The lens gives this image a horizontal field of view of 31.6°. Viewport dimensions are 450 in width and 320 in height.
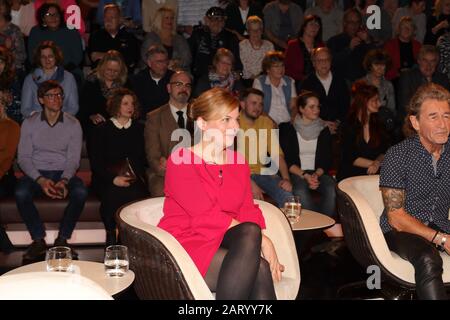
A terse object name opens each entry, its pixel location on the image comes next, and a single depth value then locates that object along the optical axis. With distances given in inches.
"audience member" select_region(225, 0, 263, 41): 343.0
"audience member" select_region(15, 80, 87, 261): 237.8
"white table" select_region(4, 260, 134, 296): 139.7
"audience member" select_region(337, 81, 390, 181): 254.4
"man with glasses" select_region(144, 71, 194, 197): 250.2
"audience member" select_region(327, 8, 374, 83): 327.3
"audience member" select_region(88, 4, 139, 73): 303.3
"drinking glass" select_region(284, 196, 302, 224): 198.2
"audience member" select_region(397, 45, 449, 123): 316.5
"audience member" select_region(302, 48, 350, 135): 302.8
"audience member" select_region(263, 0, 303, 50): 354.0
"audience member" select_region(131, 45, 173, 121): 282.5
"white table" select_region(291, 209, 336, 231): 195.2
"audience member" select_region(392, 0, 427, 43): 370.9
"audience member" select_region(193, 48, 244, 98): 288.0
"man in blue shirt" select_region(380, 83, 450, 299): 159.0
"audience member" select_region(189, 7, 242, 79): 315.6
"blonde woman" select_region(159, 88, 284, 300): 136.3
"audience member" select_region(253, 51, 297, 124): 295.0
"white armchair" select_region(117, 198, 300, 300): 130.6
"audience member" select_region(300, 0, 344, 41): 361.7
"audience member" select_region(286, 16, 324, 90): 328.5
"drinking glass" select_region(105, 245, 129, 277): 144.0
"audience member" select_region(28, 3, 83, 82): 293.6
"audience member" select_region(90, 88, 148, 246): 243.1
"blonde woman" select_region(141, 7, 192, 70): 310.8
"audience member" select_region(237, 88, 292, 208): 259.1
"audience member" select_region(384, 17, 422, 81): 341.4
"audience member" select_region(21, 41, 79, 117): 271.1
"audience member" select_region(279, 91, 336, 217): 259.6
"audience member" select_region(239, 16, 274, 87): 320.2
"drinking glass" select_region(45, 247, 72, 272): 140.6
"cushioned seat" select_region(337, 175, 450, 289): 161.6
